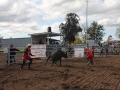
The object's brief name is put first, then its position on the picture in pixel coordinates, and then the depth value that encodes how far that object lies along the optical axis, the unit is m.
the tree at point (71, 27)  54.76
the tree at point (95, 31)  75.25
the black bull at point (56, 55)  14.55
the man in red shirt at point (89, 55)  14.70
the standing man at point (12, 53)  15.50
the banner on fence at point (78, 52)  23.09
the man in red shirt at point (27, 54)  12.87
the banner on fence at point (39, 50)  17.38
